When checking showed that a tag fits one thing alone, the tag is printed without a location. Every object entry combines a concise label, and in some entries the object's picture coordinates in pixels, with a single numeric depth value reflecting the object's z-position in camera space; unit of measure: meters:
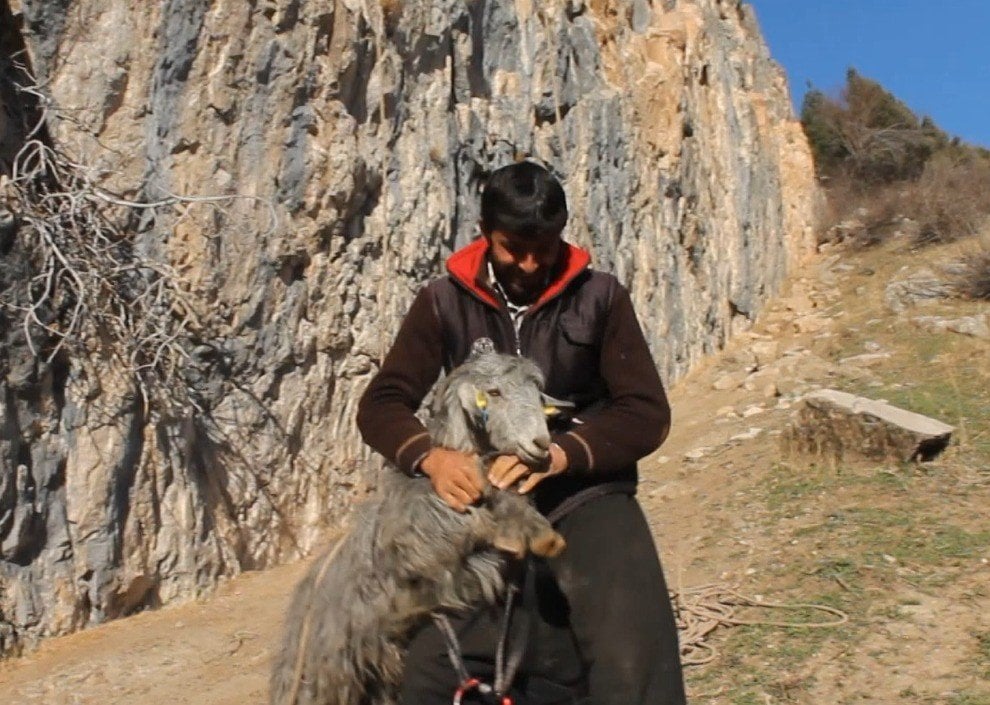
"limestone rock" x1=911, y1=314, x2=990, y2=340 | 10.74
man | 2.33
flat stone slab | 6.37
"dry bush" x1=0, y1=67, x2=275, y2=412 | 4.79
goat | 2.27
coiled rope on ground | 4.58
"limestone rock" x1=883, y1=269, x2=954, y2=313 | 13.41
